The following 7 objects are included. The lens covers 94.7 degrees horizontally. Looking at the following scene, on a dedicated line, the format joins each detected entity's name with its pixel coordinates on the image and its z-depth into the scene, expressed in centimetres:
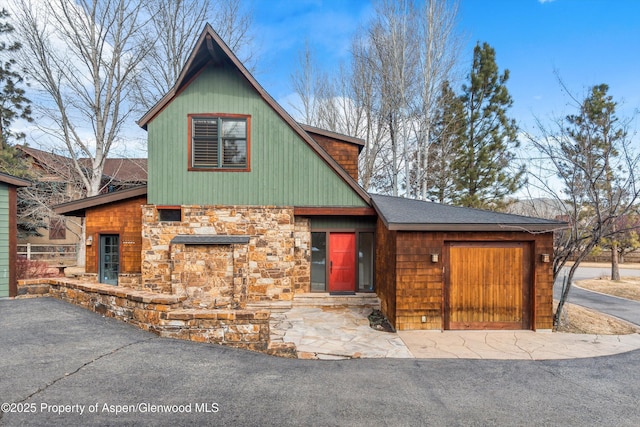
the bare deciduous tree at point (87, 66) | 1301
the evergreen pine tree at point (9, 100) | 2067
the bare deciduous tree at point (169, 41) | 1527
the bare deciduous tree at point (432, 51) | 1545
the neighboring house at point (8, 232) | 757
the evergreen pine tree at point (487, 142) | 1917
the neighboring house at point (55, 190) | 1466
